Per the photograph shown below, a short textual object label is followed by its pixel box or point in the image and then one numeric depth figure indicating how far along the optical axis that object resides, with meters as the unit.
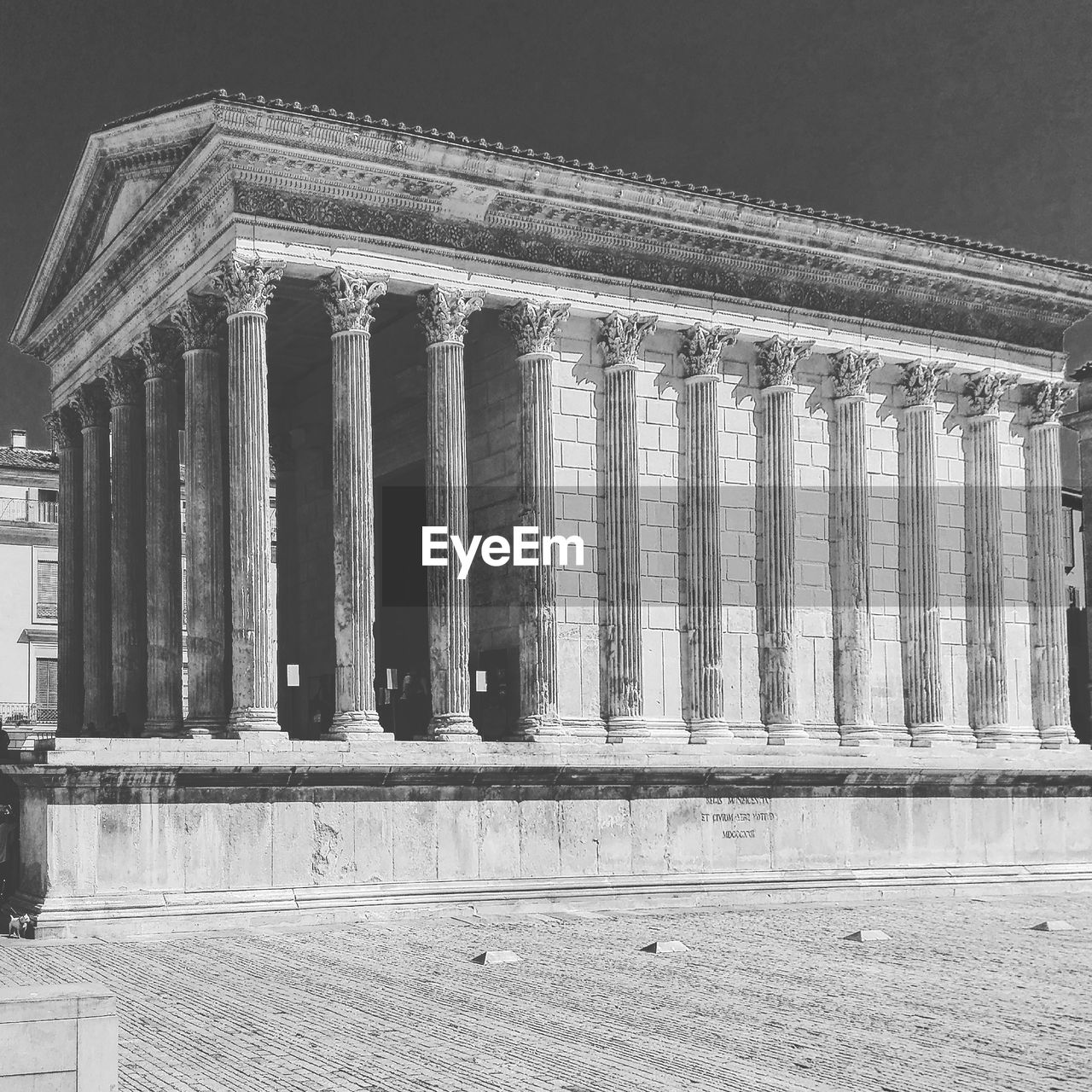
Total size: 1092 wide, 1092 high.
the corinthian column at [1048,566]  35.38
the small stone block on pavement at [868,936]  21.30
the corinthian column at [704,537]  30.59
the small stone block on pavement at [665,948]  19.86
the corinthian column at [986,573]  34.25
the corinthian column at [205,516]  27.78
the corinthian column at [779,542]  31.58
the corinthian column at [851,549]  32.53
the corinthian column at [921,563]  33.38
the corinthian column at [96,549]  34.41
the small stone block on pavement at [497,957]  18.83
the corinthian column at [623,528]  29.58
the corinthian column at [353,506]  26.73
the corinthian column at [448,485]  27.78
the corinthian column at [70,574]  35.72
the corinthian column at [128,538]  32.62
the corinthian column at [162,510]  30.95
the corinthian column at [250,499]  26.22
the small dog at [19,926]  21.38
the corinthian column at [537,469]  28.81
